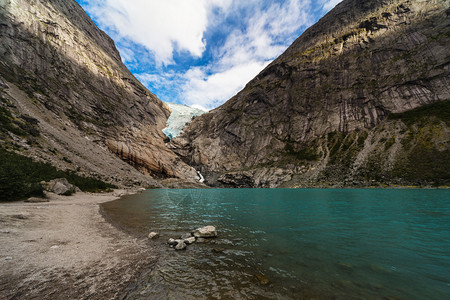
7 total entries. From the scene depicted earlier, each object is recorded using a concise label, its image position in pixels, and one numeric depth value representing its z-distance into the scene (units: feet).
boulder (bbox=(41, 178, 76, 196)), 83.51
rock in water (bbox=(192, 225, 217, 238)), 36.22
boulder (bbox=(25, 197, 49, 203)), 62.52
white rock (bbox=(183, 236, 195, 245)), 32.86
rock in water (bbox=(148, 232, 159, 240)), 35.34
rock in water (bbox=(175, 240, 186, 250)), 30.32
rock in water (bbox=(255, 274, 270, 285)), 20.41
